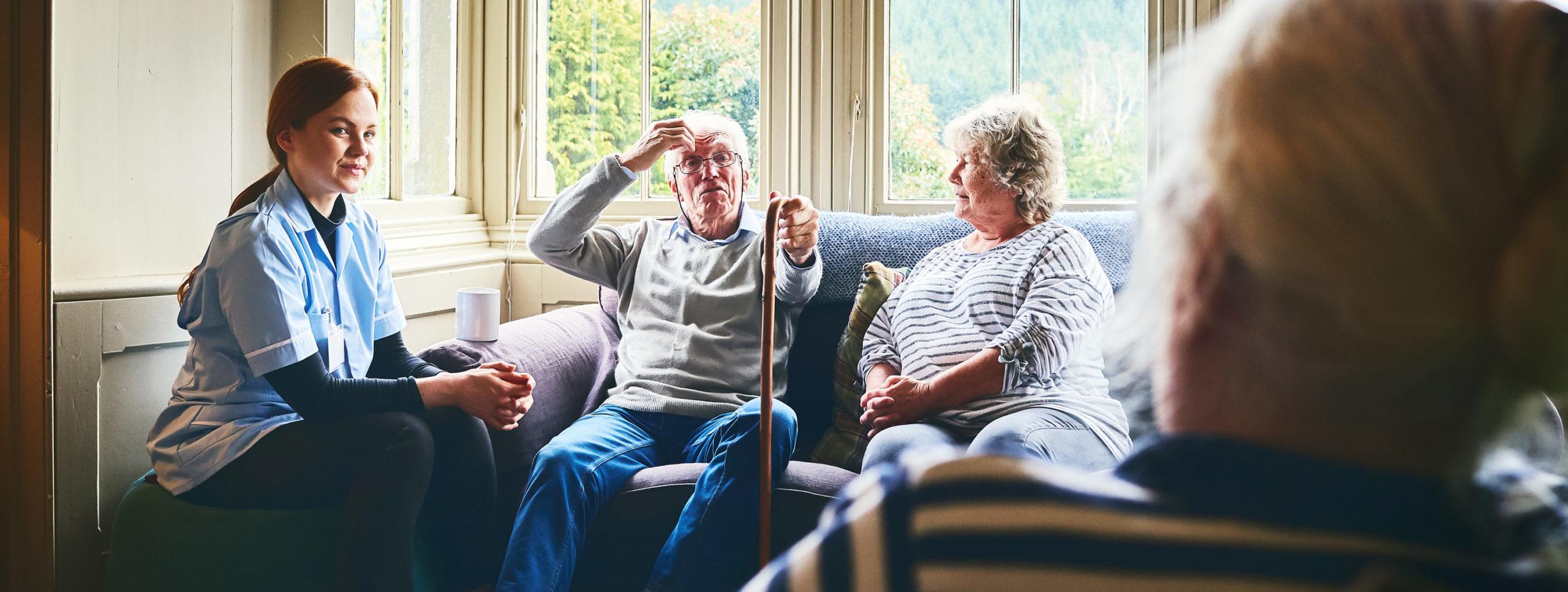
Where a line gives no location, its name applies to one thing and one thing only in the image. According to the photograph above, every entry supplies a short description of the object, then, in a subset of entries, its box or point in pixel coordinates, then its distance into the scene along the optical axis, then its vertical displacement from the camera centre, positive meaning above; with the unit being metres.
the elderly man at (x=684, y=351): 1.97 -0.16
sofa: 2.06 -0.22
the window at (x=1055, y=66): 3.07 +0.61
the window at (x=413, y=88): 2.96 +0.55
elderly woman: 2.08 -0.10
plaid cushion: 2.33 -0.22
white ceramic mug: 2.24 -0.07
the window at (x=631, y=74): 3.25 +0.62
